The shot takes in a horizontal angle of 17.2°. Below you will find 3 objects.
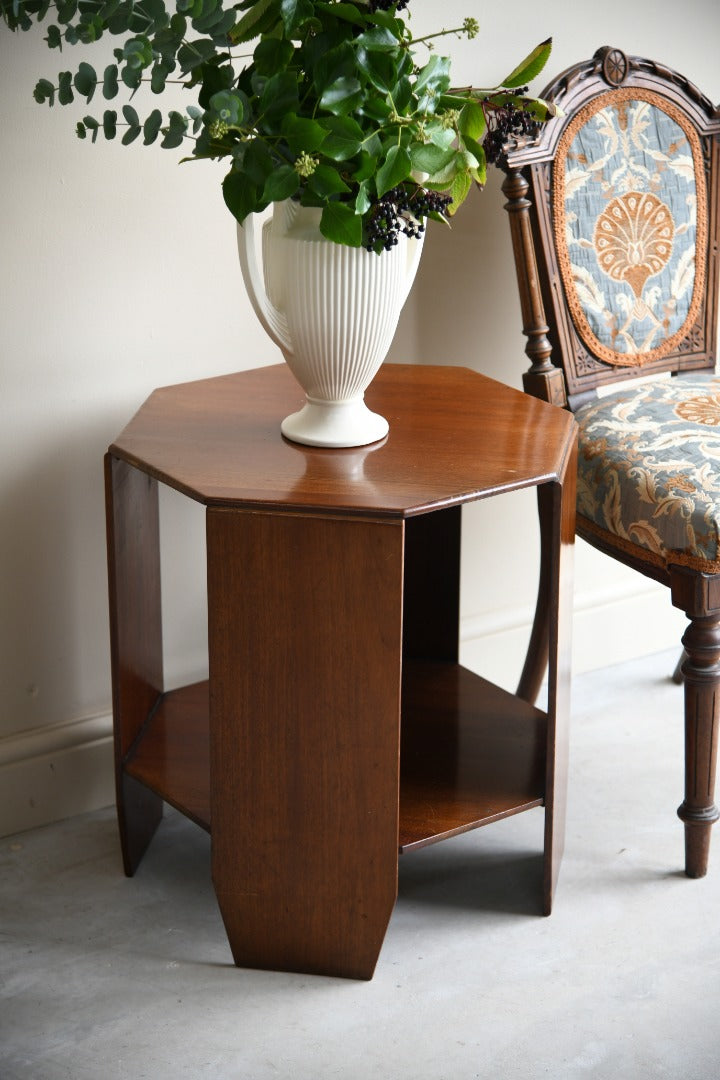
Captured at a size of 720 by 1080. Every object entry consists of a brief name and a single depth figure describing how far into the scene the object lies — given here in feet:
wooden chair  8.97
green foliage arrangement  7.92
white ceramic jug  8.20
